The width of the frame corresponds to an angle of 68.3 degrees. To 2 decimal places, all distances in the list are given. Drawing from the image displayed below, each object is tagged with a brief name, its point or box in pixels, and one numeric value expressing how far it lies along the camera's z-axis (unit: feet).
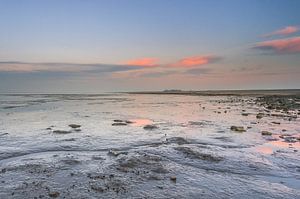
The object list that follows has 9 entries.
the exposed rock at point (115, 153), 38.69
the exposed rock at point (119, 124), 72.09
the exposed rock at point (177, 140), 48.15
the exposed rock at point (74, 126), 66.92
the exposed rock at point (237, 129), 60.89
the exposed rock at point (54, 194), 23.38
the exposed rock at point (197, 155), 36.54
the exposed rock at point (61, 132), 58.01
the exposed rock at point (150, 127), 66.06
